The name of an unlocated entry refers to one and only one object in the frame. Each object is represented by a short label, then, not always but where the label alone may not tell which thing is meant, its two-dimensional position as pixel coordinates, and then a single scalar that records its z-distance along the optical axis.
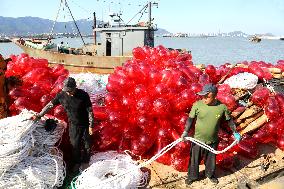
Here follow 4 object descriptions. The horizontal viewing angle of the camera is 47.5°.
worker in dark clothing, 5.08
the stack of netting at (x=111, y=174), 4.75
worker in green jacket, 4.92
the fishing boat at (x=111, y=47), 20.42
